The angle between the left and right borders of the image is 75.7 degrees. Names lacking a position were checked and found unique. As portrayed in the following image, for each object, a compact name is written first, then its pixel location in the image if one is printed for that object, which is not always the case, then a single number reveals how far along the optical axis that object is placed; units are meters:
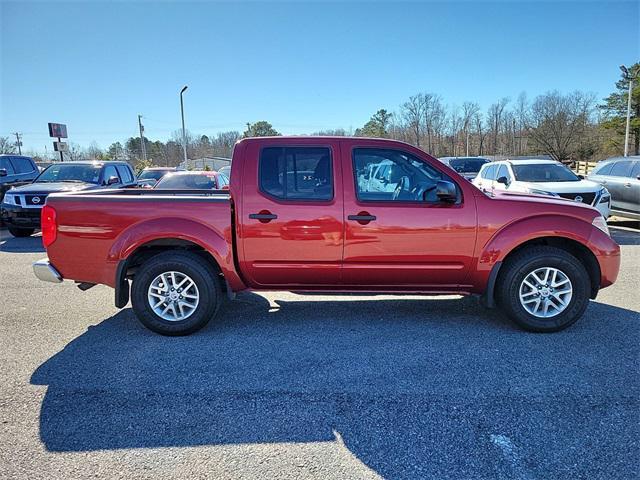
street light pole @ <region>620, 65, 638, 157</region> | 28.12
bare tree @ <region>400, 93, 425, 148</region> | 65.38
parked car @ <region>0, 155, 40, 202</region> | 12.51
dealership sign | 26.34
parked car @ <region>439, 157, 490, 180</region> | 20.55
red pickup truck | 3.96
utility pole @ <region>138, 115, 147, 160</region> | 44.69
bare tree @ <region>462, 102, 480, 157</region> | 65.38
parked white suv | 8.91
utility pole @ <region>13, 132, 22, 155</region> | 61.59
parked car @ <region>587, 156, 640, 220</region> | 9.80
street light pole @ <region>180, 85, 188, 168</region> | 30.75
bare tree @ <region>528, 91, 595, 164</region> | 53.41
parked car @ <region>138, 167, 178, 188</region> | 17.94
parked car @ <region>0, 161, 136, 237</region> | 9.73
